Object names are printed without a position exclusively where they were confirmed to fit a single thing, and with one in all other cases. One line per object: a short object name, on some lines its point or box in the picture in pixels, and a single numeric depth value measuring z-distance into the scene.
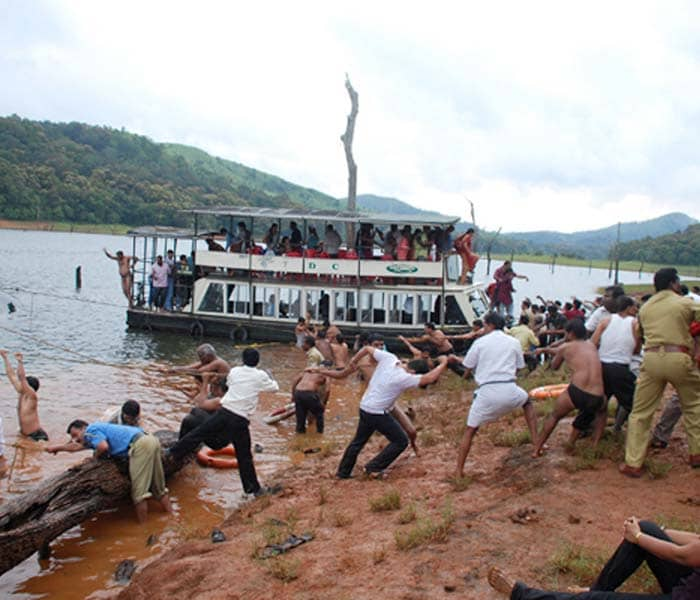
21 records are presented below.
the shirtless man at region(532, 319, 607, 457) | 8.11
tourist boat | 24.34
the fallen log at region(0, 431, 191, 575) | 7.08
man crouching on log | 8.37
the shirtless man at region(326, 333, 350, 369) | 14.02
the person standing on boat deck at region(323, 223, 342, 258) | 25.31
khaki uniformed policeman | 7.24
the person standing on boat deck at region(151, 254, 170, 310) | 27.03
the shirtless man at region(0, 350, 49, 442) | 11.80
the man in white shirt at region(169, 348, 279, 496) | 8.84
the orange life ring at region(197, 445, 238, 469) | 11.20
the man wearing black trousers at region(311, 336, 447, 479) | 8.58
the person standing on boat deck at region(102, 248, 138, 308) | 27.62
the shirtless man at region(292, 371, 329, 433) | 12.52
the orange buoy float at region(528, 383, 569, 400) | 12.80
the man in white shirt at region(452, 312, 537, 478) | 7.86
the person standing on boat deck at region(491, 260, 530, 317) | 23.30
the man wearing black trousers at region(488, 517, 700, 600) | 4.32
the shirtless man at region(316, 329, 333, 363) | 14.88
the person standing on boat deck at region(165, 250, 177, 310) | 27.20
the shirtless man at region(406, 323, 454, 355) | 16.28
